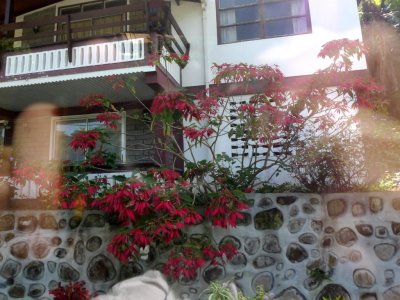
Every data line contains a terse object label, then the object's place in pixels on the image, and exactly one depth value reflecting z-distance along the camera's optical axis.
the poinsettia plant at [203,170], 4.54
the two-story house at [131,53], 7.15
